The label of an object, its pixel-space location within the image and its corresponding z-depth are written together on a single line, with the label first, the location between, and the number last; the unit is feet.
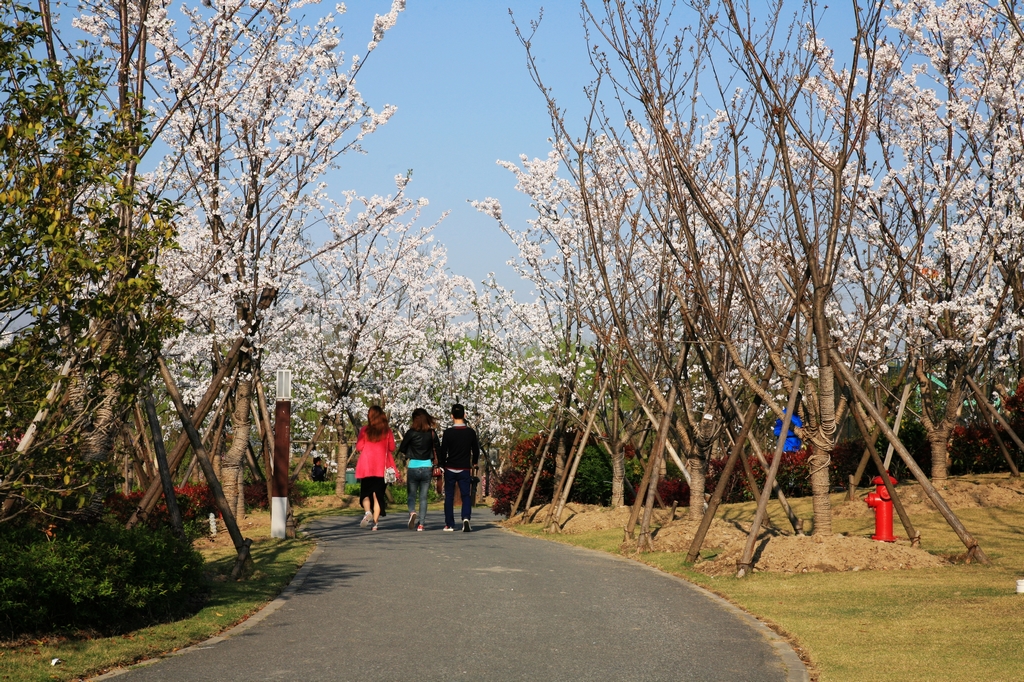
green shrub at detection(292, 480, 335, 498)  124.43
